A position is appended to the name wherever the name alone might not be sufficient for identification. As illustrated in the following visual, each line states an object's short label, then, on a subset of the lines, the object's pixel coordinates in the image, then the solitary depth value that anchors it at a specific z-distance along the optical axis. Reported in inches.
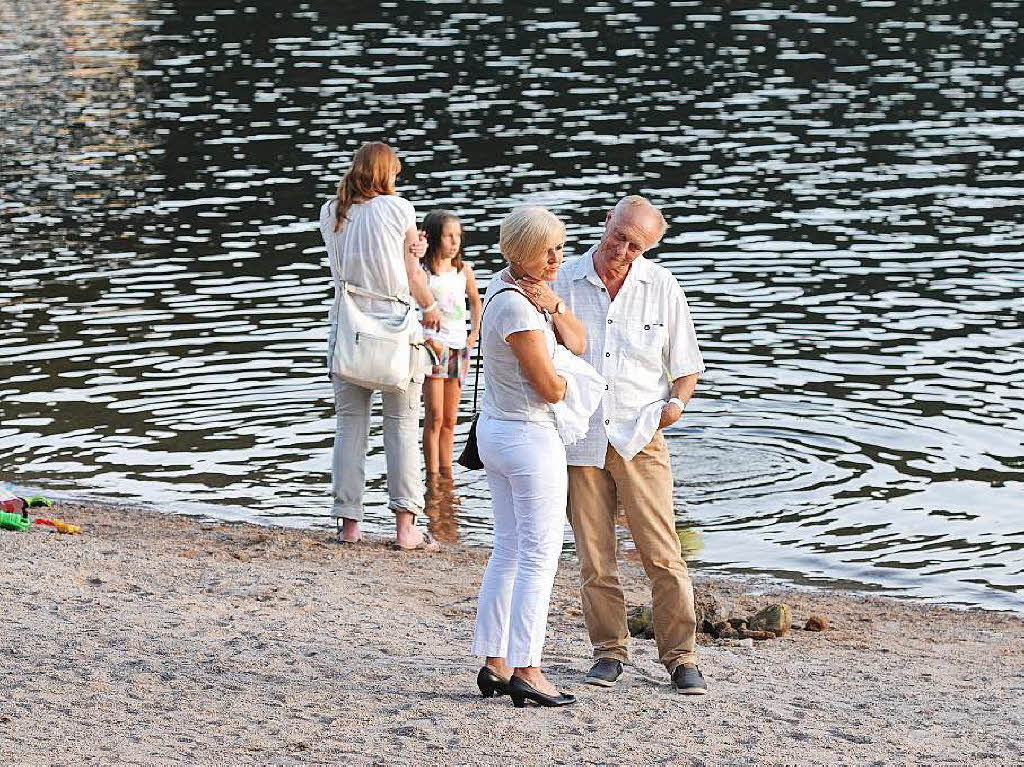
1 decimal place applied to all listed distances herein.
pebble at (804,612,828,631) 726.5
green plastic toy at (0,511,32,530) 832.3
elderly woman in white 542.9
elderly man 576.4
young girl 928.9
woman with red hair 770.8
